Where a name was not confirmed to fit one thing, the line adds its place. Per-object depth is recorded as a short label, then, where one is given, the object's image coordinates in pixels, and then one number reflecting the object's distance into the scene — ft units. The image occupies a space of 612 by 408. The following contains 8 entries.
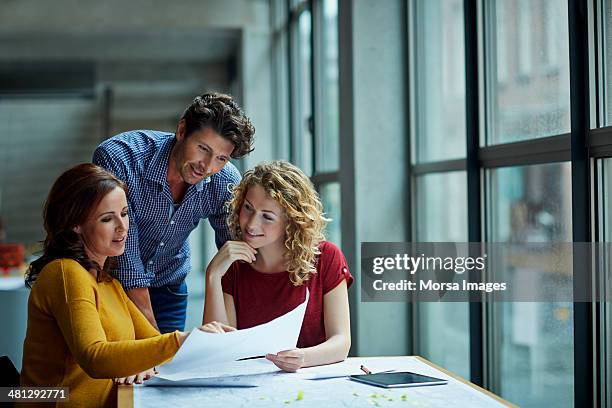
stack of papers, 11.79
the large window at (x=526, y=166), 13.48
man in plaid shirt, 13.66
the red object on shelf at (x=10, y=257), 22.45
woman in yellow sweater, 11.77
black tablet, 12.09
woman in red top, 13.48
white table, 11.56
